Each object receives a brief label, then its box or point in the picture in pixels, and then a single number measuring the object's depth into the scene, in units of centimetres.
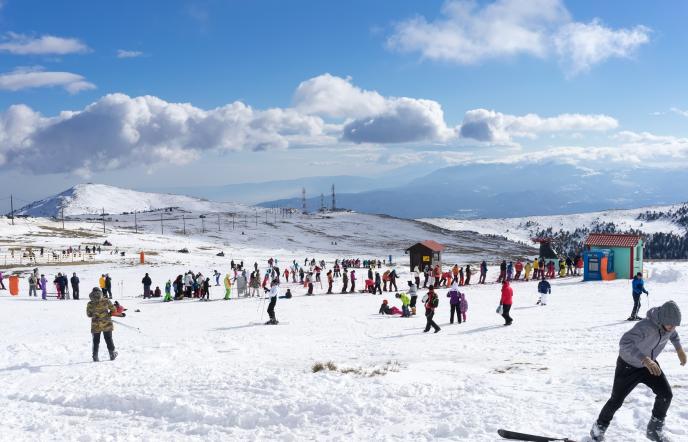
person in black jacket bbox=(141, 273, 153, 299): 3130
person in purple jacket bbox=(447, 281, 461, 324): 1898
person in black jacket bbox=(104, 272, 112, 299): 3048
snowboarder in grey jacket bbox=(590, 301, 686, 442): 637
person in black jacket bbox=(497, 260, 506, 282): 3462
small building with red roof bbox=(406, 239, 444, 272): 4925
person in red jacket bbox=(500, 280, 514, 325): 1816
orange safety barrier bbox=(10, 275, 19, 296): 3216
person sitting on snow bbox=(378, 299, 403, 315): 2268
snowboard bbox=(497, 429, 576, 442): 700
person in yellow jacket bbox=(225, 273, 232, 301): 3034
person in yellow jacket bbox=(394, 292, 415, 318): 2172
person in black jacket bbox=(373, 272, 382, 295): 3114
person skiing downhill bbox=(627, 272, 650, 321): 1753
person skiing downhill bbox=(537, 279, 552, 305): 2312
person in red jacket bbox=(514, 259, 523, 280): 3675
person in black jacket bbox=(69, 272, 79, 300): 2938
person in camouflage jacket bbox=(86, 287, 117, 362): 1357
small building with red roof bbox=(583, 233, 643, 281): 3394
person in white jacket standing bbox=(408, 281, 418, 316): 2217
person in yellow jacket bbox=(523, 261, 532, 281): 3675
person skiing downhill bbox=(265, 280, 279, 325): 1998
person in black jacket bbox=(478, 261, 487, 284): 3647
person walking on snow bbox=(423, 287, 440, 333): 1720
